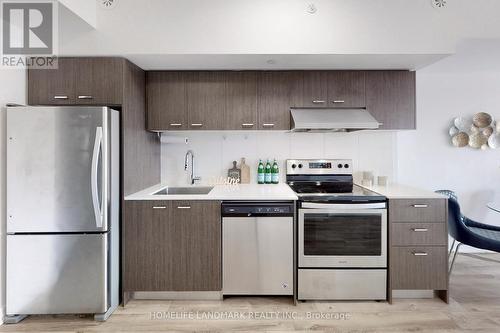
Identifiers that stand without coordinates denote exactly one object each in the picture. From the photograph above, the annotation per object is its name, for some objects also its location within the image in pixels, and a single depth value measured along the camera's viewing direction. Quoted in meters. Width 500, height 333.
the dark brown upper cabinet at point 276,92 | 2.95
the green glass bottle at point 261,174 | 3.29
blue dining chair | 2.64
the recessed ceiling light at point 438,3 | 2.48
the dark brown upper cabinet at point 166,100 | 2.94
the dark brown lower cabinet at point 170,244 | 2.56
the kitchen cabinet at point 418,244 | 2.54
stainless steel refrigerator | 2.27
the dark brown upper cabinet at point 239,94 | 2.94
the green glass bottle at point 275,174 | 3.28
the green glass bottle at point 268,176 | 3.28
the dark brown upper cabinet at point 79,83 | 2.50
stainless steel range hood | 2.74
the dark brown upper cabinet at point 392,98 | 2.95
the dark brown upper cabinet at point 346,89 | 2.95
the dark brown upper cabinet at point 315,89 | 2.95
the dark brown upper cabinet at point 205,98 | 2.94
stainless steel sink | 3.24
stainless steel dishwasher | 2.56
